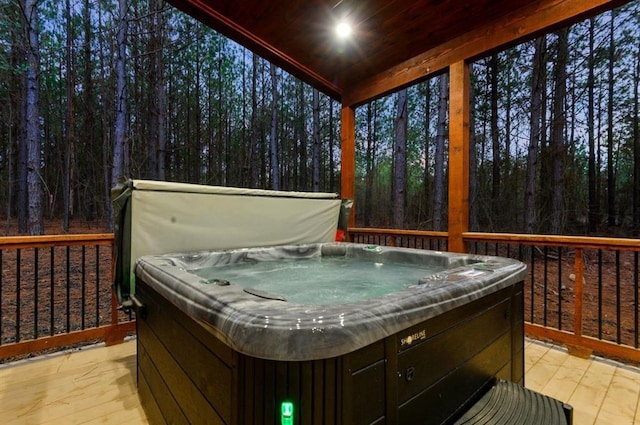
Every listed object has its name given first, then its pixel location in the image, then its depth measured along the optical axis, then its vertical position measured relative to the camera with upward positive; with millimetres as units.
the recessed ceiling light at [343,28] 2635 +1610
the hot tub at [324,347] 671 -397
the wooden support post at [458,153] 2701 +559
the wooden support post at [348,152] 3865 +774
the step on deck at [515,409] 1112 -755
